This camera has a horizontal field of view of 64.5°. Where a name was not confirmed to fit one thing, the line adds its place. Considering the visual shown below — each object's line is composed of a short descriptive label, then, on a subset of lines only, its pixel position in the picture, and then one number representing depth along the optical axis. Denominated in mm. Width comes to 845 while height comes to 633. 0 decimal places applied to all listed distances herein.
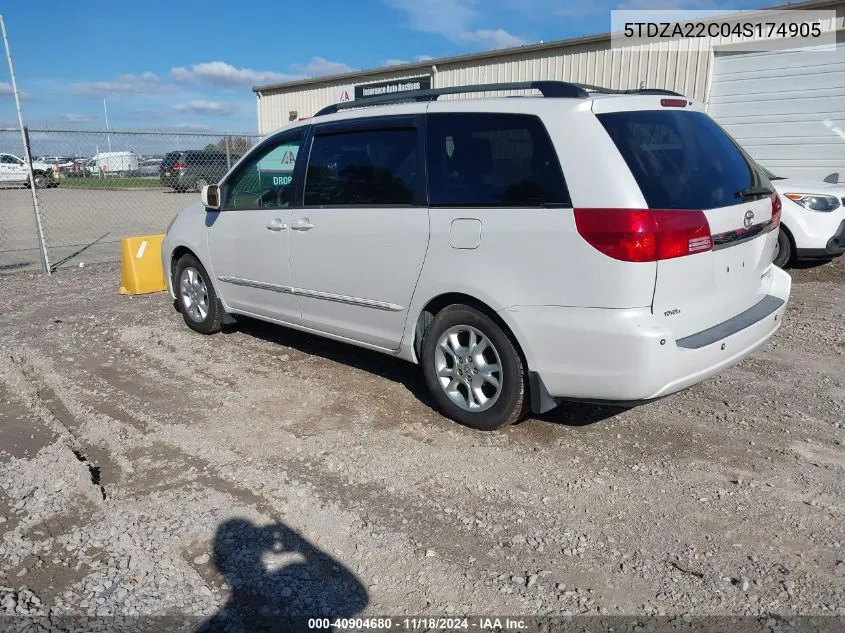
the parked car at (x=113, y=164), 12266
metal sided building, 11180
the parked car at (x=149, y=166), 13479
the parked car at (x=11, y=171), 26750
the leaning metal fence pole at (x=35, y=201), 8367
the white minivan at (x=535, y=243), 3350
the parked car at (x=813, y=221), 8328
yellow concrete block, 8072
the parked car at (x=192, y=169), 13531
